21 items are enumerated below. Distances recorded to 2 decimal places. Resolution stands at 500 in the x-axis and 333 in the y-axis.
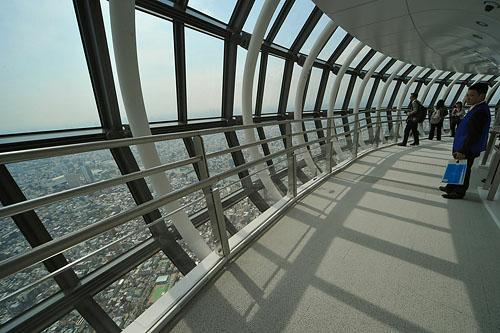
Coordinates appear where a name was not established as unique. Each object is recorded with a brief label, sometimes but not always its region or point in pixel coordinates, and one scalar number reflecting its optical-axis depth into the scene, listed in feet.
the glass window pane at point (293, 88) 24.99
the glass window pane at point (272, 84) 22.71
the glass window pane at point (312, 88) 28.68
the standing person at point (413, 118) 19.75
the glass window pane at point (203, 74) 14.96
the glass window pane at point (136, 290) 4.63
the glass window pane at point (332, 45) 24.15
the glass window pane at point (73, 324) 4.54
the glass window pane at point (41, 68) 8.41
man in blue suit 8.16
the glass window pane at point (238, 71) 18.08
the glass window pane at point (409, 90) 42.31
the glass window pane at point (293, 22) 18.95
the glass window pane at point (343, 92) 33.96
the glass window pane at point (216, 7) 13.84
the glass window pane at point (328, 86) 30.33
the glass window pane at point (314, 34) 21.03
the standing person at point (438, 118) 23.16
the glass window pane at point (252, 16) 16.01
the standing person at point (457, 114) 24.50
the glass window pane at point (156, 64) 12.48
